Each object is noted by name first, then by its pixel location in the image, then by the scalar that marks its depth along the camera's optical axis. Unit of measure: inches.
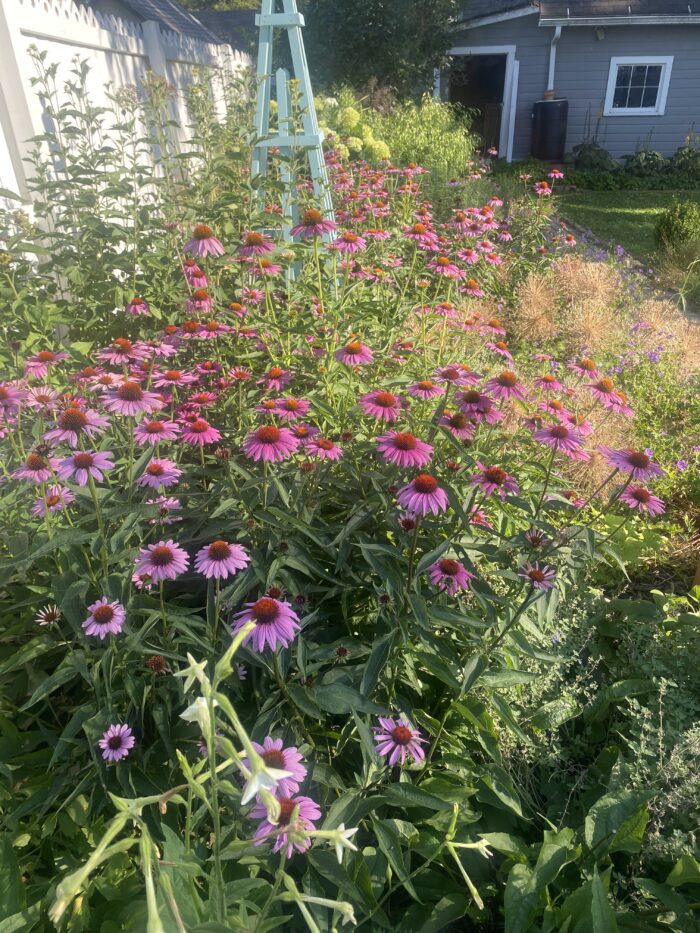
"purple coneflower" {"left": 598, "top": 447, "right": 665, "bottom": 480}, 59.8
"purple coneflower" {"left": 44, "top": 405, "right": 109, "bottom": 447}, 53.9
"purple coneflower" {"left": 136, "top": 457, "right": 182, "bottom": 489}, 55.7
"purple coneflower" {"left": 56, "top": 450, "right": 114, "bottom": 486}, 50.4
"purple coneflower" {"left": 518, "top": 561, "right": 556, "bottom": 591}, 59.2
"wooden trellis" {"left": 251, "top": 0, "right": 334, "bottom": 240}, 153.2
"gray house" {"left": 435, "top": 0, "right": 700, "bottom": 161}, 467.8
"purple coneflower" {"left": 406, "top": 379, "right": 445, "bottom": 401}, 68.0
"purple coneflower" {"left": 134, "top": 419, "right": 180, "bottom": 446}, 58.5
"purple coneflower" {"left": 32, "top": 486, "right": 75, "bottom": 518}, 55.5
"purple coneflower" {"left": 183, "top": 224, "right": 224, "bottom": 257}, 83.0
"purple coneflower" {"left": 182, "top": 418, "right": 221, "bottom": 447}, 63.7
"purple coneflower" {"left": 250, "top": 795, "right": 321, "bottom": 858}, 24.8
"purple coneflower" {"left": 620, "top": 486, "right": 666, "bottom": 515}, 64.3
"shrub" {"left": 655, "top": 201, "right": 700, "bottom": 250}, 269.1
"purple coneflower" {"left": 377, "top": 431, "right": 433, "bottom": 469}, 54.9
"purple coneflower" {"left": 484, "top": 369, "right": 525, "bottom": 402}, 67.8
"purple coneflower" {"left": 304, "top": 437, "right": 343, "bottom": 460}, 60.7
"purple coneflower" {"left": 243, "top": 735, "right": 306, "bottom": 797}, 36.3
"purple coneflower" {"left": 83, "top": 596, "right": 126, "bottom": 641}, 49.7
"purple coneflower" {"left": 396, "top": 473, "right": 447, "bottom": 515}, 52.1
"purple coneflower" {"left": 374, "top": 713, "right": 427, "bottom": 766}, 51.7
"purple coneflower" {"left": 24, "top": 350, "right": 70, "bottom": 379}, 73.4
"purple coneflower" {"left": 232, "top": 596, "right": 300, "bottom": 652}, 45.7
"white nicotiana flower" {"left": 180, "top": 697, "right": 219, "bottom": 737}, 24.2
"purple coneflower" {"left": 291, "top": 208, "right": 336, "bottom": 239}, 85.1
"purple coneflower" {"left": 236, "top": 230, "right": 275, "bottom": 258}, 84.0
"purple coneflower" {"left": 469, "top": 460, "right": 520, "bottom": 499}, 59.1
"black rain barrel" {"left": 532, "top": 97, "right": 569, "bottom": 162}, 493.4
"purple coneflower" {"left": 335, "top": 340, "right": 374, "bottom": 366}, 74.4
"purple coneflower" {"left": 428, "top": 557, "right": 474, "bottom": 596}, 57.7
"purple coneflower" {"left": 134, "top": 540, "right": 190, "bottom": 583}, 51.3
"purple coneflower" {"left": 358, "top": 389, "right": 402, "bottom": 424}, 63.6
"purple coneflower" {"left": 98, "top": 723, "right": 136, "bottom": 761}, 50.3
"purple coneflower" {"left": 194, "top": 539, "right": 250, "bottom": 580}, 50.9
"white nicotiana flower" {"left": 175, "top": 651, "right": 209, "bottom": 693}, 24.1
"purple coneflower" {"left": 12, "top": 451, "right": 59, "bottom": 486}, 54.9
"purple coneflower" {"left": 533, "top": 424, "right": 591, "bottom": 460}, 64.7
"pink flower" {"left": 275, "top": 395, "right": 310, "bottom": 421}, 65.3
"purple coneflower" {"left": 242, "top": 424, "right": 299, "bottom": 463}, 57.4
